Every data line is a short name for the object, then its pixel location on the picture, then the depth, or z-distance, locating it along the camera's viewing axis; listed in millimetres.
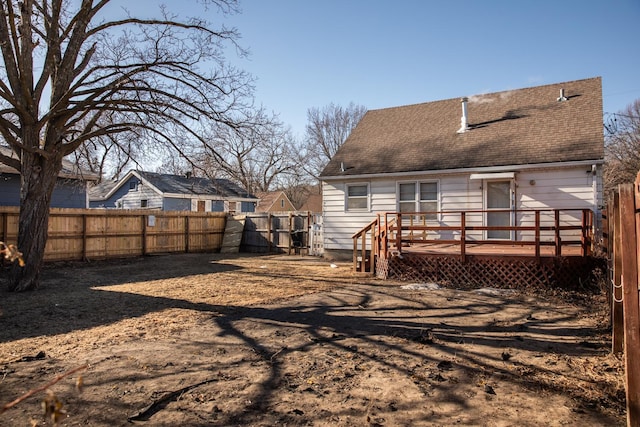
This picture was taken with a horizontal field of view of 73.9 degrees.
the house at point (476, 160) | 11461
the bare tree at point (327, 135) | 41219
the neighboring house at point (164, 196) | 27172
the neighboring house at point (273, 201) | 42500
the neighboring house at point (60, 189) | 16172
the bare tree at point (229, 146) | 10688
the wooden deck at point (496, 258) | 8852
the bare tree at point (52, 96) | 8688
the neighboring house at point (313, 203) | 54544
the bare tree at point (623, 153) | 23562
